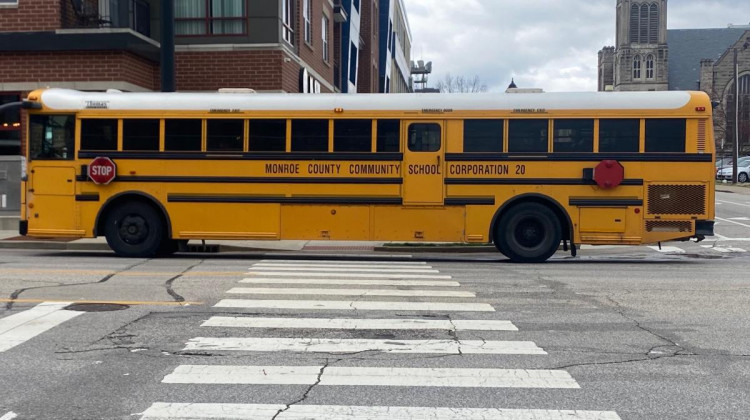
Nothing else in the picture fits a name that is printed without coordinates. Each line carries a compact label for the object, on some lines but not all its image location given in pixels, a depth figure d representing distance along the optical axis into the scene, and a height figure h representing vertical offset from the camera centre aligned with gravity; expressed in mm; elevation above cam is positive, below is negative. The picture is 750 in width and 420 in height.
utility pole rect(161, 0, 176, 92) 16766 +3254
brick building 19062 +3835
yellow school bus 12961 +410
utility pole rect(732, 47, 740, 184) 46412 +2723
